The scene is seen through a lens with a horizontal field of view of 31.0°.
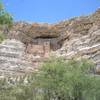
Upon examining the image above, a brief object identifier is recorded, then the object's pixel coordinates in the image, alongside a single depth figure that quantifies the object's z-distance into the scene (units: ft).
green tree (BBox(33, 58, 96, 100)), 44.88
